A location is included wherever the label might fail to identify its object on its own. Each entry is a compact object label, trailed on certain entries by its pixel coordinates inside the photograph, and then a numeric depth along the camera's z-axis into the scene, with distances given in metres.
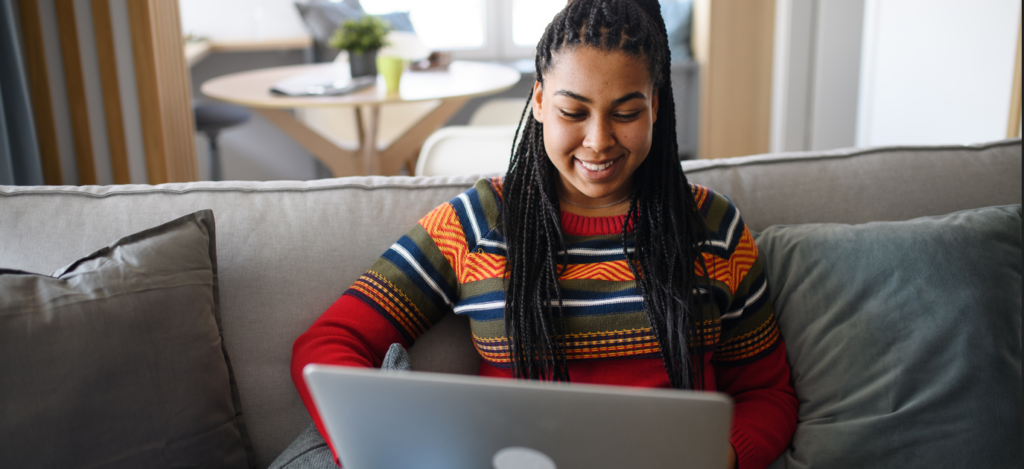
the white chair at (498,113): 3.23
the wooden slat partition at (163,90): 1.86
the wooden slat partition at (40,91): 1.59
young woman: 0.91
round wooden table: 2.36
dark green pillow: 0.97
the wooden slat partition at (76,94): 1.69
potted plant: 2.60
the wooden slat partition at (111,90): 1.77
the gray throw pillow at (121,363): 0.83
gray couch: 1.08
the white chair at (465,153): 2.20
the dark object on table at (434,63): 3.04
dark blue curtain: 1.41
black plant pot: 2.65
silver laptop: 0.54
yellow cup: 2.46
